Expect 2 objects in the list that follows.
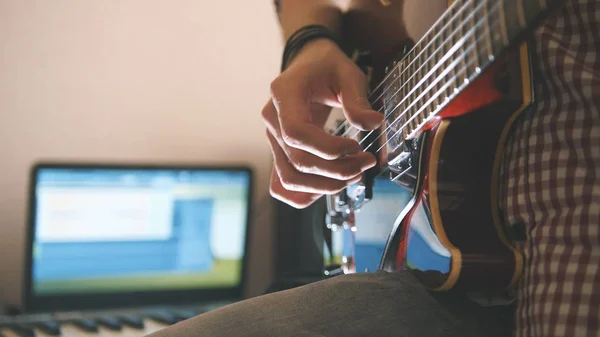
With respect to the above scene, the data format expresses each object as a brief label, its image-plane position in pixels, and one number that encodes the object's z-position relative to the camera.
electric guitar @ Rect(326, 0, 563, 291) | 0.44
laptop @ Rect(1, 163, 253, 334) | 1.25
